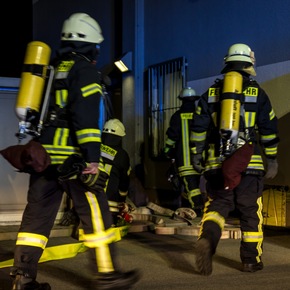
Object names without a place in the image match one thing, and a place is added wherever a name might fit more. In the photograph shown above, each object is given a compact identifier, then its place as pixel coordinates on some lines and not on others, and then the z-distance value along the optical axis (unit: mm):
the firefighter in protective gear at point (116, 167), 7996
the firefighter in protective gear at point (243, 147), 5746
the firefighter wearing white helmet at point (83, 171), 4523
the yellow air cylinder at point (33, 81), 4570
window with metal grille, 11295
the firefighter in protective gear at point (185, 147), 9227
